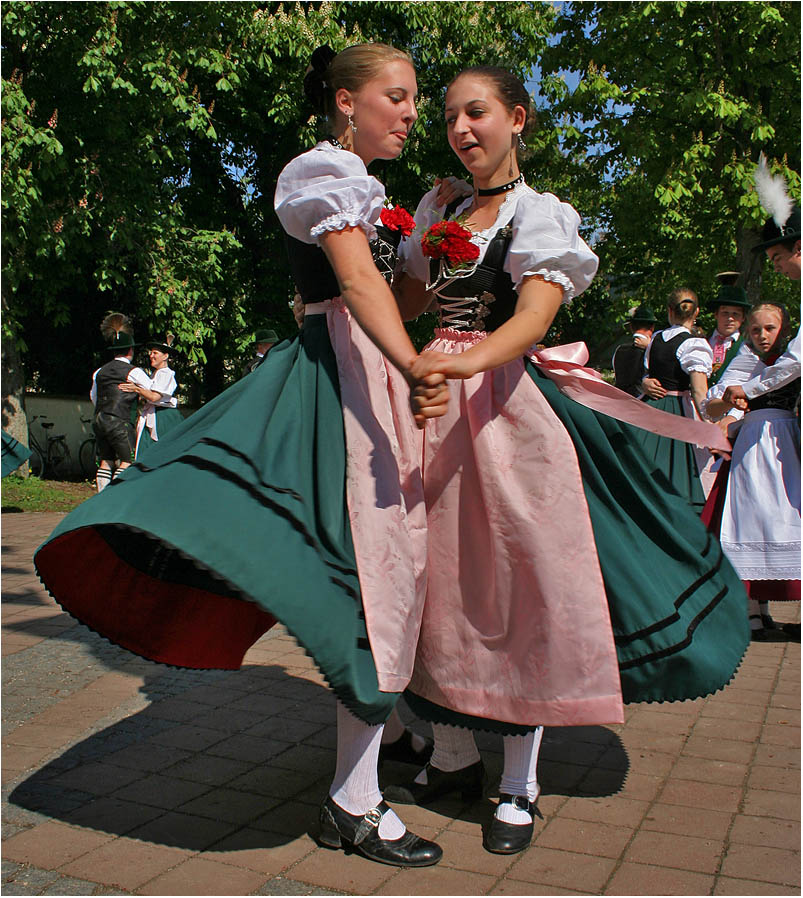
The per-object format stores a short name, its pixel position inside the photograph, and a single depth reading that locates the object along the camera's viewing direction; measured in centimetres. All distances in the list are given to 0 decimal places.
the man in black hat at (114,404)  1031
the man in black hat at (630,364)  830
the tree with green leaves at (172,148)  1080
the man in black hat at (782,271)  495
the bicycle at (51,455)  1520
